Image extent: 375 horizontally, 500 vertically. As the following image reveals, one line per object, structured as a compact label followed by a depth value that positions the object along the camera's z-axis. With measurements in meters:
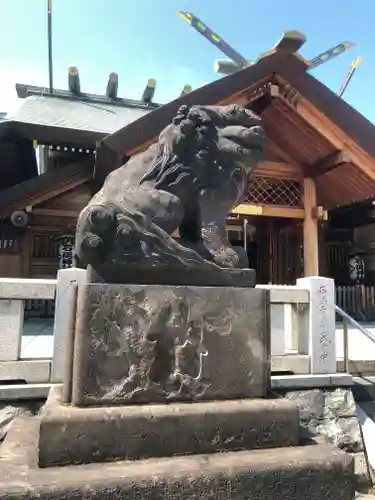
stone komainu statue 2.09
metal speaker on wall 8.95
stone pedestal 1.68
